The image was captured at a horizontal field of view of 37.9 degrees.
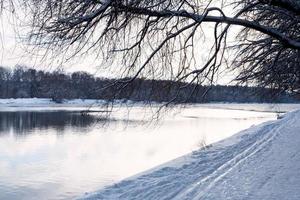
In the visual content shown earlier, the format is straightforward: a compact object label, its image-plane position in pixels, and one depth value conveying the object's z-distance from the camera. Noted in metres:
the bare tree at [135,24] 4.07
